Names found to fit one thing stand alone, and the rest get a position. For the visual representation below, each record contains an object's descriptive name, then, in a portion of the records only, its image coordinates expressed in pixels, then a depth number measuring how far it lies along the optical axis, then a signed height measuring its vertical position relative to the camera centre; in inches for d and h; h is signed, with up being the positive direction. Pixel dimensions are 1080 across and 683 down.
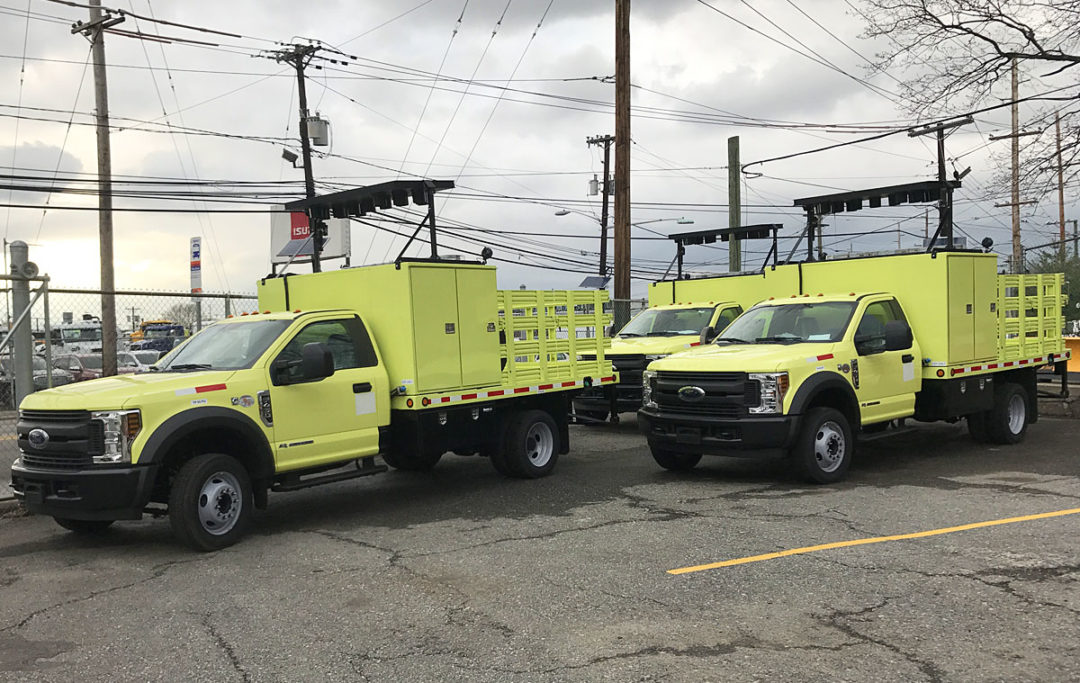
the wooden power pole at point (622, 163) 751.7 +134.2
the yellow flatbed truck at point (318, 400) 284.8 -23.7
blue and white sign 1127.0 +94.4
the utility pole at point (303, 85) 1107.3 +307.6
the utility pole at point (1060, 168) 603.0 +99.0
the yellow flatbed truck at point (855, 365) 380.5 -19.3
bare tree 598.9 +174.1
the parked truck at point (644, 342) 557.9 -9.9
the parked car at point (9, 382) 431.2 -21.3
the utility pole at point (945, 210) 504.4 +61.4
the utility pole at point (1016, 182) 621.8 +121.2
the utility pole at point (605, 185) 1619.1 +254.9
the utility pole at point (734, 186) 1098.7 +168.3
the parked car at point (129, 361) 946.7 -24.2
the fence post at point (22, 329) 383.2 +4.7
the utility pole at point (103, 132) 899.4 +205.3
